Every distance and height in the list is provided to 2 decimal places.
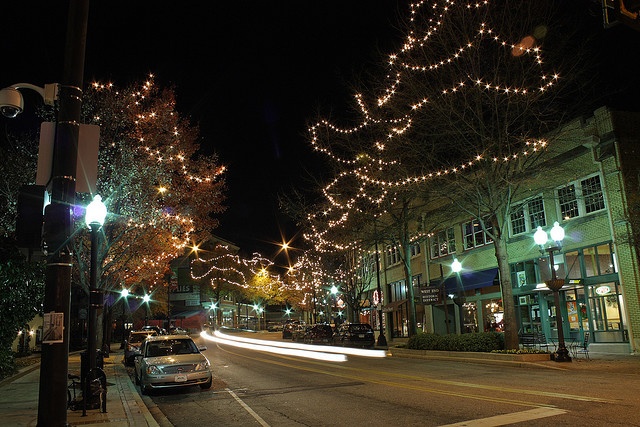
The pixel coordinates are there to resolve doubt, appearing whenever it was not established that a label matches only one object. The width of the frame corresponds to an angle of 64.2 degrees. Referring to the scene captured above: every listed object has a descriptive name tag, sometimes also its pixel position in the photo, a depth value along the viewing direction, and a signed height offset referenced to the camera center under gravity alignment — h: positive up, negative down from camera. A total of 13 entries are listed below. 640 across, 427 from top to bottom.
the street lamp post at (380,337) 33.19 -1.34
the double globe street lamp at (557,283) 17.75 +0.89
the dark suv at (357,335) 35.00 -1.25
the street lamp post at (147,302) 47.25 +2.49
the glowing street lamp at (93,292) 11.13 +0.89
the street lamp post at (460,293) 32.34 +1.21
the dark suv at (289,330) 51.09 -0.93
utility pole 6.02 +1.39
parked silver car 13.47 -1.07
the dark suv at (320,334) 42.06 -1.22
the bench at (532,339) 21.30 -1.26
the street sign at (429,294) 26.69 +1.00
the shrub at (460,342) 20.84 -1.27
